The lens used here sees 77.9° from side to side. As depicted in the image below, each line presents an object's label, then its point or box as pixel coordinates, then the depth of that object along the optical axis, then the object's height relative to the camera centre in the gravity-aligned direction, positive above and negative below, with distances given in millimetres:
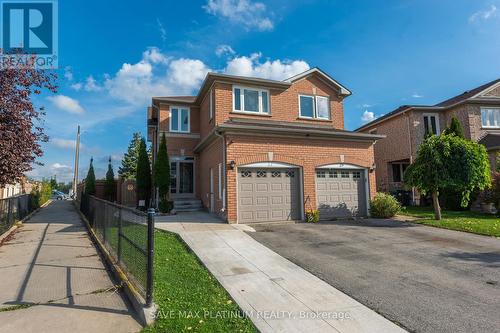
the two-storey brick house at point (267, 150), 12453 +1725
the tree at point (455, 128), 18875 +3351
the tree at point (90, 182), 26625 +916
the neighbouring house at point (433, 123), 22562 +4548
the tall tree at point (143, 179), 20391 +811
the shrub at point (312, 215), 12984 -1222
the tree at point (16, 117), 8875 +2298
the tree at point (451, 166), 12336 +655
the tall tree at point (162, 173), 16984 +971
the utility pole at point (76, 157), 36459 +4216
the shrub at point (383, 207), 14203 -1026
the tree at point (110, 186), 26812 +515
